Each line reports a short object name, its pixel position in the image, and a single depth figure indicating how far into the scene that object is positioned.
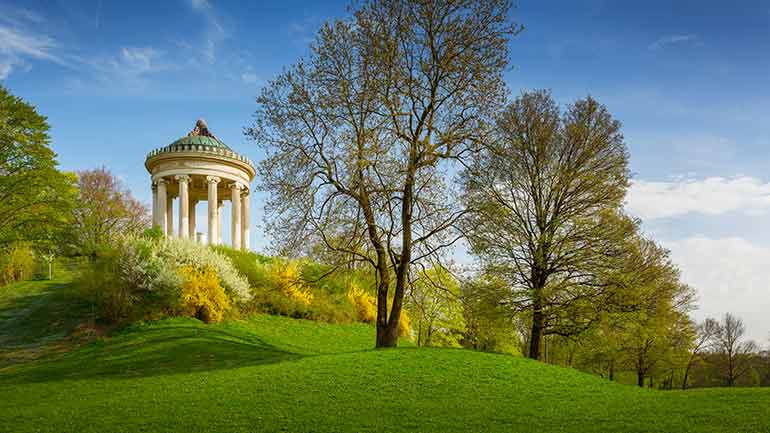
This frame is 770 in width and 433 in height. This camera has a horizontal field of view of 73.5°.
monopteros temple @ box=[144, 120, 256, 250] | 31.97
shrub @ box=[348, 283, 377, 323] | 27.45
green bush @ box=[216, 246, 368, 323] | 23.50
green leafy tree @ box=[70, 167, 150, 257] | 38.03
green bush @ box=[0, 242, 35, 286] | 27.95
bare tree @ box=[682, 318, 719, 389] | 34.59
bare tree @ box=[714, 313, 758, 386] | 39.91
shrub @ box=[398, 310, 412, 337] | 27.63
